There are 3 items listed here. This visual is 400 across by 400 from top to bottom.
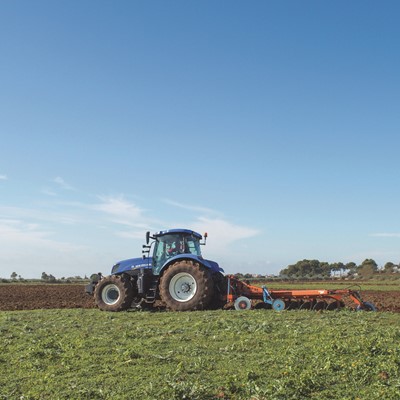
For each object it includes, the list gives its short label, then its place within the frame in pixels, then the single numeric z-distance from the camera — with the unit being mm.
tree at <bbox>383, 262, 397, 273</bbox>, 81288
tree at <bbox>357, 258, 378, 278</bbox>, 81019
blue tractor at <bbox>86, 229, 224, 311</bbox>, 17406
